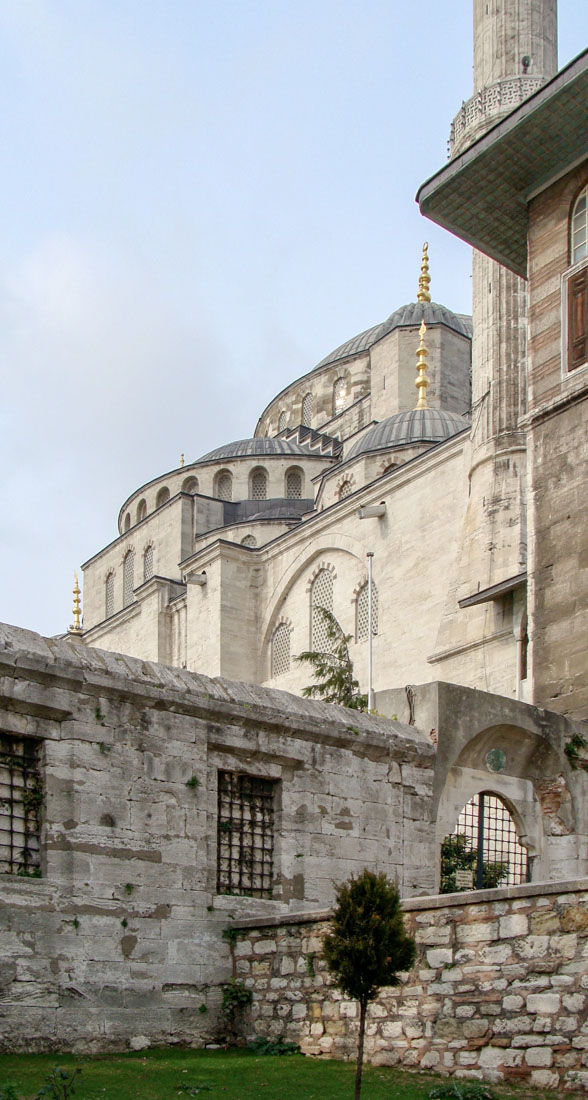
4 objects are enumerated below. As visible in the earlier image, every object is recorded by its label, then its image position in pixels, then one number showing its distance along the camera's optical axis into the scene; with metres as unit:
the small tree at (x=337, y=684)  23.44
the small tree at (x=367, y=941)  7.30
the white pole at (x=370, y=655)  28.84
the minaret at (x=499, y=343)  28.77
